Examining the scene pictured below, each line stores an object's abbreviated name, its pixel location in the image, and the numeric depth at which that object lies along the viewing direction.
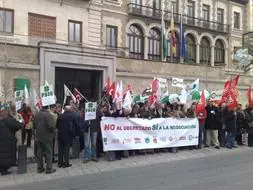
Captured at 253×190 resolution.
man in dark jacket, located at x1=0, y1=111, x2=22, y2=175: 5.92
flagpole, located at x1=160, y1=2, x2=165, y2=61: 18.62
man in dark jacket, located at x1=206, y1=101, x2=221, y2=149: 8.97
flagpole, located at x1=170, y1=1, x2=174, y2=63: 20.47
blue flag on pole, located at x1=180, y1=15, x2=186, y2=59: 19.44
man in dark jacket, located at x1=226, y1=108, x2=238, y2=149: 9.05
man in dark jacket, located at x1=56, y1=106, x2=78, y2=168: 6.44
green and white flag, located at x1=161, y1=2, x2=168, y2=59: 18.55
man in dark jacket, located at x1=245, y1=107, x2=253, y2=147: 9.54
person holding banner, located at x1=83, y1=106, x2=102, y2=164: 7.03
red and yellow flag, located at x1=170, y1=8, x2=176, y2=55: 18.55
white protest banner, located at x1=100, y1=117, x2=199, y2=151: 7.30
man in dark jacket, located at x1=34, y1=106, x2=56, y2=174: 6.13
